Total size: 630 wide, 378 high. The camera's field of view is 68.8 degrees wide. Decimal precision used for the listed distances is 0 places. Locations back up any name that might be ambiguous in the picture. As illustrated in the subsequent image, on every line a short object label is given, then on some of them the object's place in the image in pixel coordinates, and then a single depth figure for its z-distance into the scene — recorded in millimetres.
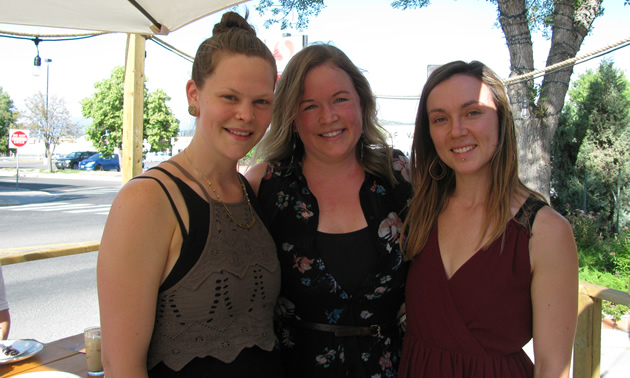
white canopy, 2588
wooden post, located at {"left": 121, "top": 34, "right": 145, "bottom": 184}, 3424
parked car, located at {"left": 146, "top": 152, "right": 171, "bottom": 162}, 39719
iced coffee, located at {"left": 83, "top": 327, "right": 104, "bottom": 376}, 2018
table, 2008
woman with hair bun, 1188
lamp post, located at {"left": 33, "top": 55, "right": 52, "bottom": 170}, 4766
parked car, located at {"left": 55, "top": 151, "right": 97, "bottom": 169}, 37156
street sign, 20114
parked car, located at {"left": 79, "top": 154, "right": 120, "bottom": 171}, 34438
